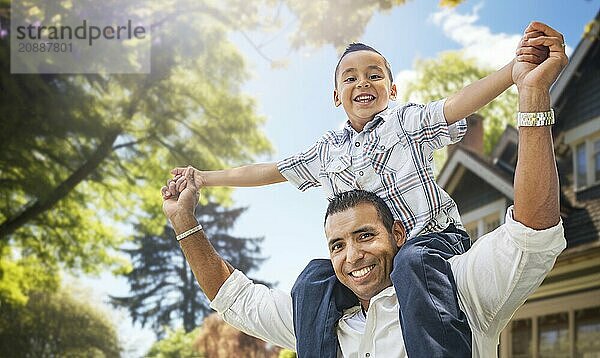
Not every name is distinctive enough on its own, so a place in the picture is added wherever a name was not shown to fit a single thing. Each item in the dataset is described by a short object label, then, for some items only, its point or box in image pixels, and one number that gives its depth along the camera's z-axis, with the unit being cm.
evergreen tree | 1121
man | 133
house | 779
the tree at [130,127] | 1088
